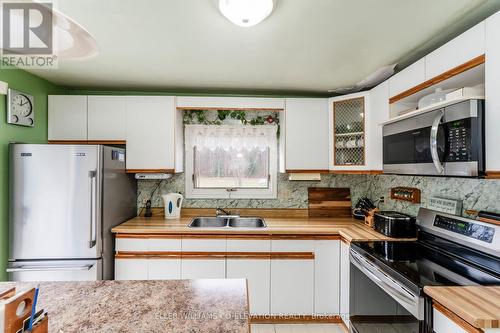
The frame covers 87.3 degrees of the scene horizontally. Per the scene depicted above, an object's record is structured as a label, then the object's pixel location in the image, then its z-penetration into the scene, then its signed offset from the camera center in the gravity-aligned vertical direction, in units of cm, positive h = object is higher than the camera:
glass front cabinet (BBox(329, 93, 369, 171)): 251 +36
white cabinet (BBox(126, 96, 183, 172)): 262 +35
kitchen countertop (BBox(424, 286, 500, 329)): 97 -56
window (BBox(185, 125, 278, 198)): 301 +8
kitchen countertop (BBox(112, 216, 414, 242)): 229 -55
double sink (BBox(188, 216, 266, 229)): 287 -59
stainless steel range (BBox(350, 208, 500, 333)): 133 -58
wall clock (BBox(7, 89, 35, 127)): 212 +50
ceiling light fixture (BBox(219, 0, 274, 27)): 128 +79
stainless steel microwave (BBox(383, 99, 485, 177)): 128 +15
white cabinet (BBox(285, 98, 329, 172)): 271 +37
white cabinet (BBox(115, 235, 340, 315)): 233 -87
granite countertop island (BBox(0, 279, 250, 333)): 97 -58
